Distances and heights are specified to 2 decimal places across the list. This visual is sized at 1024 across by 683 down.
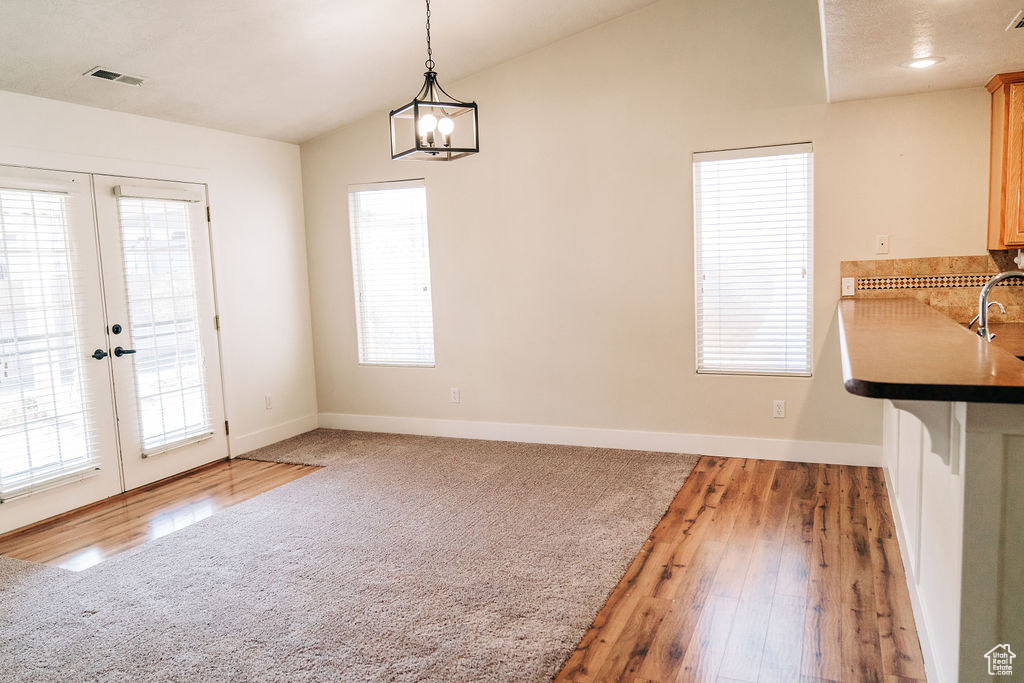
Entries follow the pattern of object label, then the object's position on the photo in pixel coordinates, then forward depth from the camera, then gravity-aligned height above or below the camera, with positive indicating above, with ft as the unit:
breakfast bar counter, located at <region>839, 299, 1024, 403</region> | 5.17 -0.85
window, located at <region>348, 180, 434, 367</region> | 18.45 +0.40
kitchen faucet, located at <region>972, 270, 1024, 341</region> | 8.42 -0.65
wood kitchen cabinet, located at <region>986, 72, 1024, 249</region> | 11.96 +1.79
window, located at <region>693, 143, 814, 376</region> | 14.62 +0.29
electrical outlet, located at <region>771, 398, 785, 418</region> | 15.06 -2.95
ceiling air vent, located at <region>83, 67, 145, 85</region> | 12.60 +4.12
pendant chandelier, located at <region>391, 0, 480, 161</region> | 9.93 +2.31
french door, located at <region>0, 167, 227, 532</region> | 12.68 -0.82
